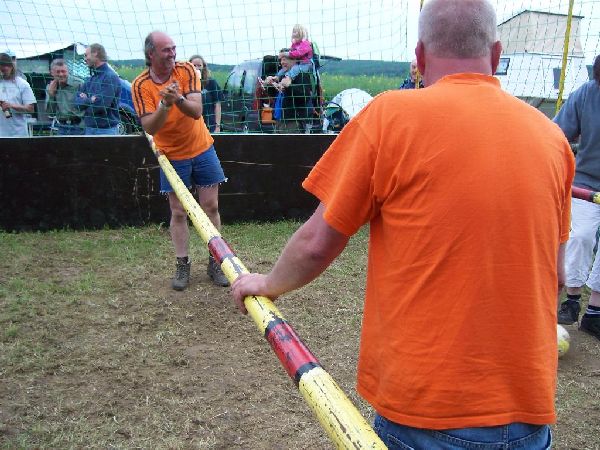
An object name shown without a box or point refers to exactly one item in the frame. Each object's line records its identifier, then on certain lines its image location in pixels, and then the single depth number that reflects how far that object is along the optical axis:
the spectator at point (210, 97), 7.59
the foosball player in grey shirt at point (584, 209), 4.02
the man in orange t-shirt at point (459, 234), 1.29
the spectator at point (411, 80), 6.67
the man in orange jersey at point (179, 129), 4.32
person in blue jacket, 6.84
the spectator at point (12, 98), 6.99
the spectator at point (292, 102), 7.16
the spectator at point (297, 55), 6.80
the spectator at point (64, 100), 6.95
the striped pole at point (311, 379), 1.22
